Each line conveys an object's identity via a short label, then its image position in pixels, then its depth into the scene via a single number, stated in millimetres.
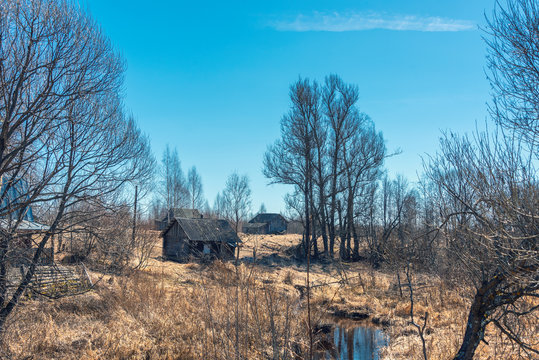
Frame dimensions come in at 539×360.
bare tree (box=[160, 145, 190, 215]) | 45938
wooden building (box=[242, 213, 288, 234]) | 63156
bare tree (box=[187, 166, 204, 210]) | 53906
